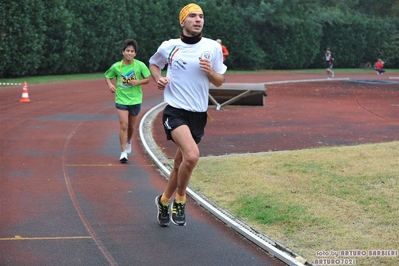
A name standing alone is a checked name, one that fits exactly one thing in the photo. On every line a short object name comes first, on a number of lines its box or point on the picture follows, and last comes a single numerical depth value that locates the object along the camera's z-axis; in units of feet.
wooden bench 73.36
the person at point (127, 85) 38.99
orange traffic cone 76.42
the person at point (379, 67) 154.71
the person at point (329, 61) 130.62
